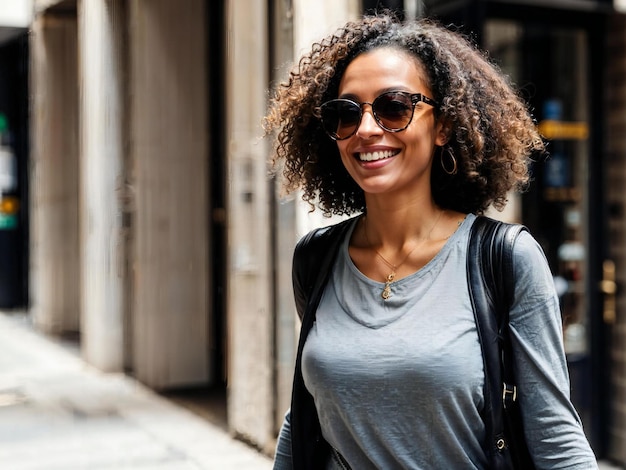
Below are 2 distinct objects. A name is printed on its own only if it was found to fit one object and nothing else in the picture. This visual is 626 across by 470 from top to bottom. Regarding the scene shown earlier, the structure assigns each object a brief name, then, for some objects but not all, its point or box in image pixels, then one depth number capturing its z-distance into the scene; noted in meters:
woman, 1.70
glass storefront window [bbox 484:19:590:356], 5.75
